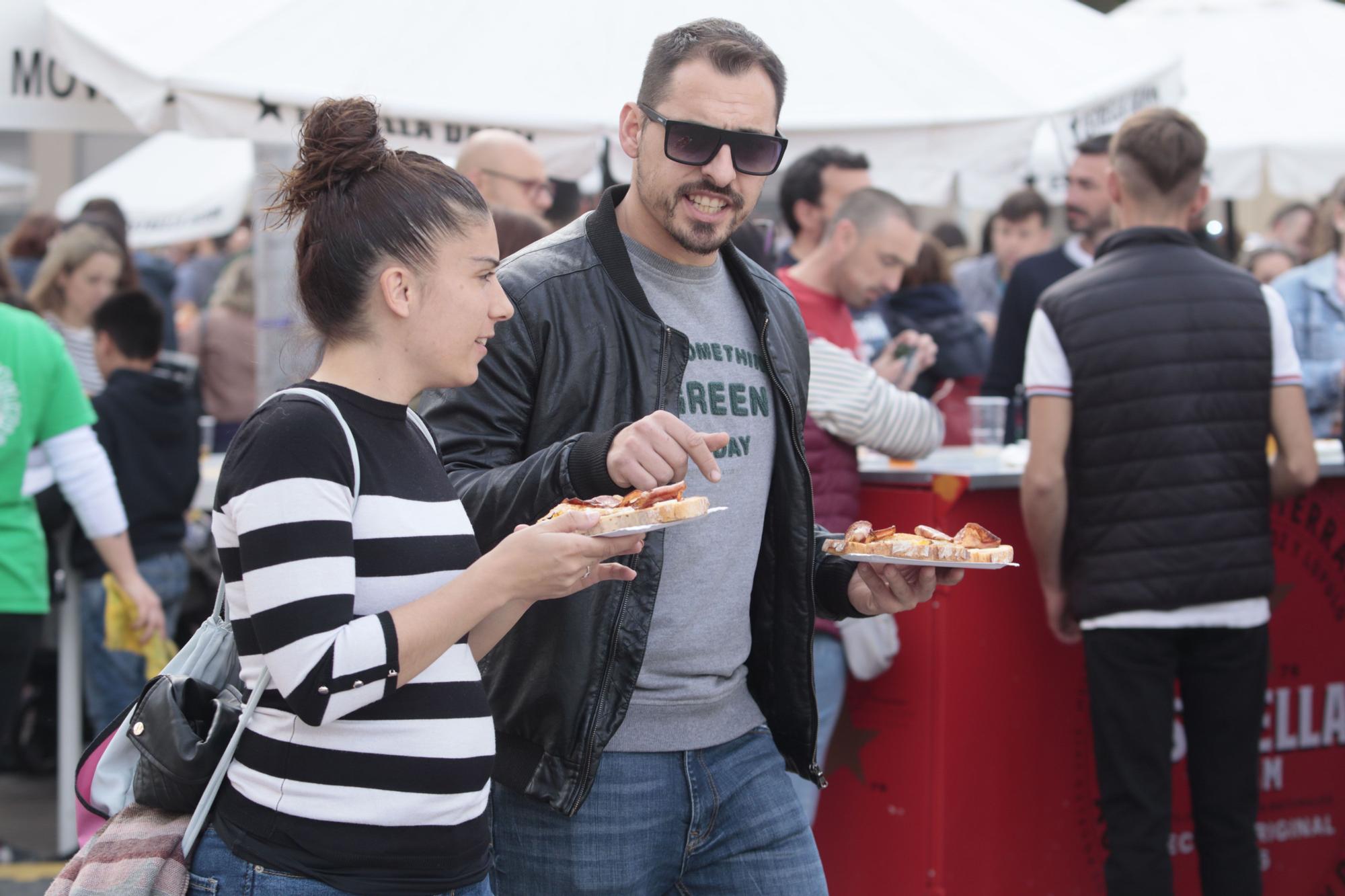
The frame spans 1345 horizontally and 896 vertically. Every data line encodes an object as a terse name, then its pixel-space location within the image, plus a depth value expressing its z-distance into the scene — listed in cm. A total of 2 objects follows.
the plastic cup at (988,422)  546
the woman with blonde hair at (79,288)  665
